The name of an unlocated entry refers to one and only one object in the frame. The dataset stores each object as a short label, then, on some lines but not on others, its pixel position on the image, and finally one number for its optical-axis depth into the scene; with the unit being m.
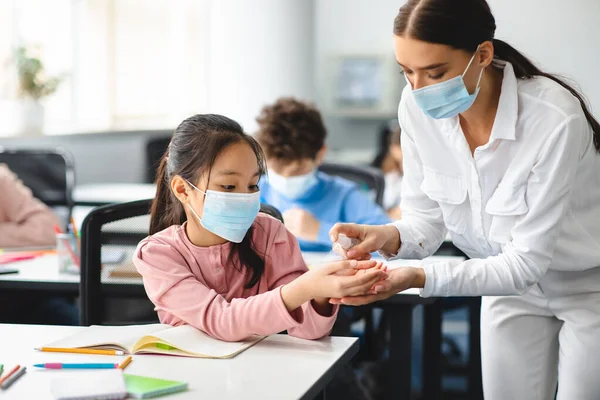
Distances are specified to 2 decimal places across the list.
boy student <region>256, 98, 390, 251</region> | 3.00
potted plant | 4.96
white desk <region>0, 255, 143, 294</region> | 2.41
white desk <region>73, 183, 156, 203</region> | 4.12
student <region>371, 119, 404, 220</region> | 4.48
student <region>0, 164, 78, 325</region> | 2.70
